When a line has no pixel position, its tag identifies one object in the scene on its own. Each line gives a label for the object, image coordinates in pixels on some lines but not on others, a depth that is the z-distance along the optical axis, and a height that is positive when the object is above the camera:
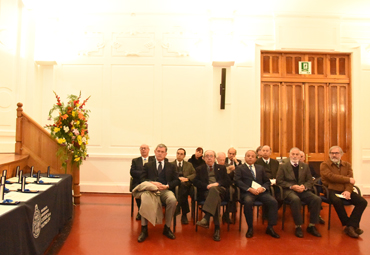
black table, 2.12 -0.82
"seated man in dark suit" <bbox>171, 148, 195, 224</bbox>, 4.45 -0.71
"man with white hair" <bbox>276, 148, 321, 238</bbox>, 4.00 -0.76
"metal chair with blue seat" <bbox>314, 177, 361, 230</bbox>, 4.20 -0.87
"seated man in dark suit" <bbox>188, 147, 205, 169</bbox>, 5.56 -0.45
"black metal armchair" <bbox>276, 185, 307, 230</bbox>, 4.16 -0.95
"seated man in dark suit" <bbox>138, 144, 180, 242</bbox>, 4.09 -0.57
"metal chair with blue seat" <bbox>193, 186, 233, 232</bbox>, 4.03 -0.94
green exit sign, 6.75 +1.73
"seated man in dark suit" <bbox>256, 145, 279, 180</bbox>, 5.00 -0.46
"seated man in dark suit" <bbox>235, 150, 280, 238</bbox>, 3.93 -0.76
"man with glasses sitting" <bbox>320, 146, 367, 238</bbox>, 4.04 -0.76
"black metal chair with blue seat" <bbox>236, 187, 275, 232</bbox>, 4.03 -0.94
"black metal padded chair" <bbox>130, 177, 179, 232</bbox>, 3.92 -0.97
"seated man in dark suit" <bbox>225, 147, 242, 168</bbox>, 5.37 -0.42
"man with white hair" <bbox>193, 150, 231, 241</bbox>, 3.83 -0.72
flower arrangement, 4.90 +0.08
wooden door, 6.70 +0.81
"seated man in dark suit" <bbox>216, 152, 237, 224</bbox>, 4.19 -0.97
